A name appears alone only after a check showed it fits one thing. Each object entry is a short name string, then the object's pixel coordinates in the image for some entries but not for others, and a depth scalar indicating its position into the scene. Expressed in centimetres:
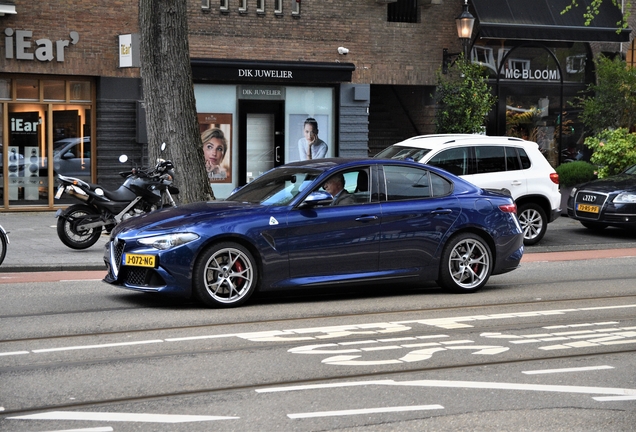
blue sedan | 1007
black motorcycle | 1521
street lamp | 2338
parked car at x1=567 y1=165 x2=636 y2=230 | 1855
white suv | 1692
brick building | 2175
